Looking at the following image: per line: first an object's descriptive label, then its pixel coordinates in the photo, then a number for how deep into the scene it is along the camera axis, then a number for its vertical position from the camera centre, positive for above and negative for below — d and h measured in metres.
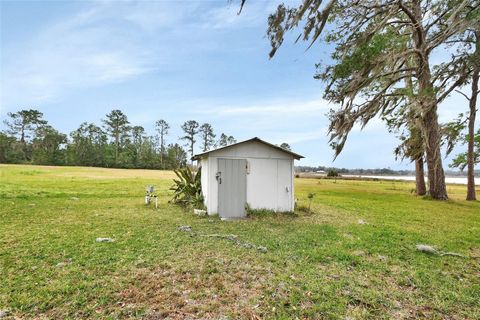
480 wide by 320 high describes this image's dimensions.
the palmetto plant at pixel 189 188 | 11.81 -0.89
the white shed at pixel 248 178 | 9.73 -0.38
